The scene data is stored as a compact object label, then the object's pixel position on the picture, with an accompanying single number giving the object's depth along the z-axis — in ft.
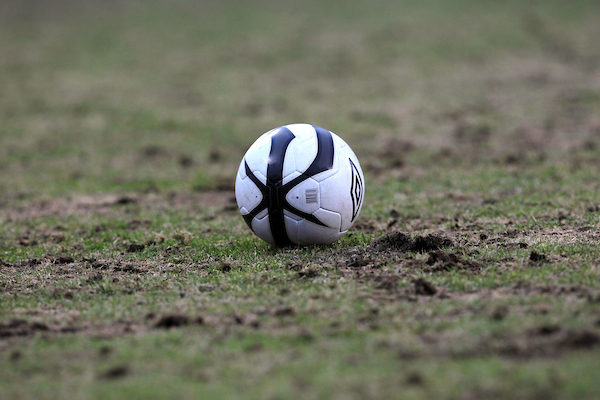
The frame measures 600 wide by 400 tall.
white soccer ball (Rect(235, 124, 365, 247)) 38.58
